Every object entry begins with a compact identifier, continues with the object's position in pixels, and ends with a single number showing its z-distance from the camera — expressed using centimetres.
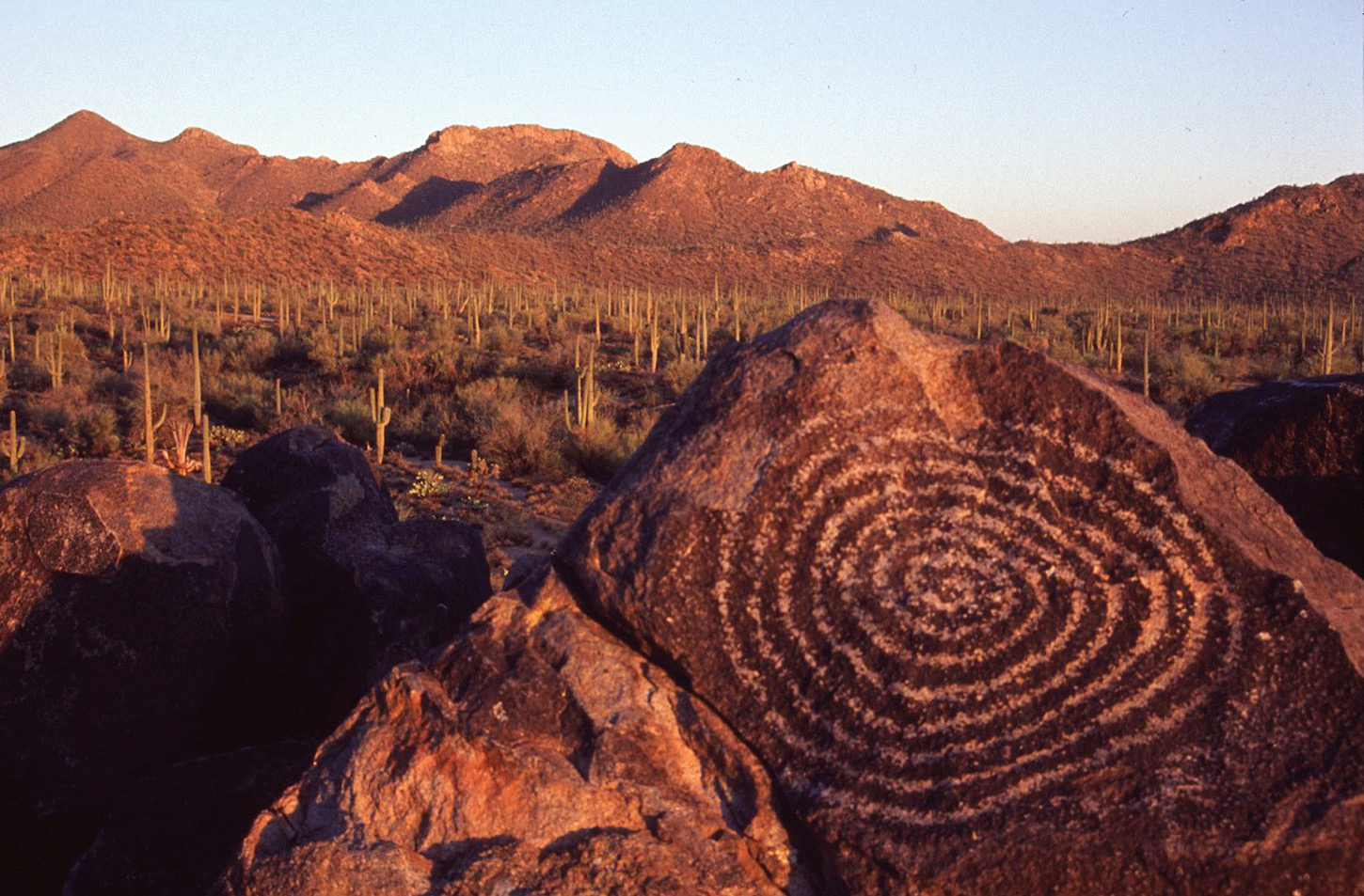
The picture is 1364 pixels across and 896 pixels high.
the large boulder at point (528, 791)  317
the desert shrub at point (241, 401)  1653
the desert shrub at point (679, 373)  1923
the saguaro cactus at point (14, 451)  1074
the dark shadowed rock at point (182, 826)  393
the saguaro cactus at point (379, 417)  1309
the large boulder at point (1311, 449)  499
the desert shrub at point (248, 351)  2209
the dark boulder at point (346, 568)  525
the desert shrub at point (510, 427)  1320
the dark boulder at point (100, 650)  461
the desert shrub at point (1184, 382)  1864
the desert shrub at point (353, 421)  1506
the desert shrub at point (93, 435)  1383
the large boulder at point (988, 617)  310
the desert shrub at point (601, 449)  1312
